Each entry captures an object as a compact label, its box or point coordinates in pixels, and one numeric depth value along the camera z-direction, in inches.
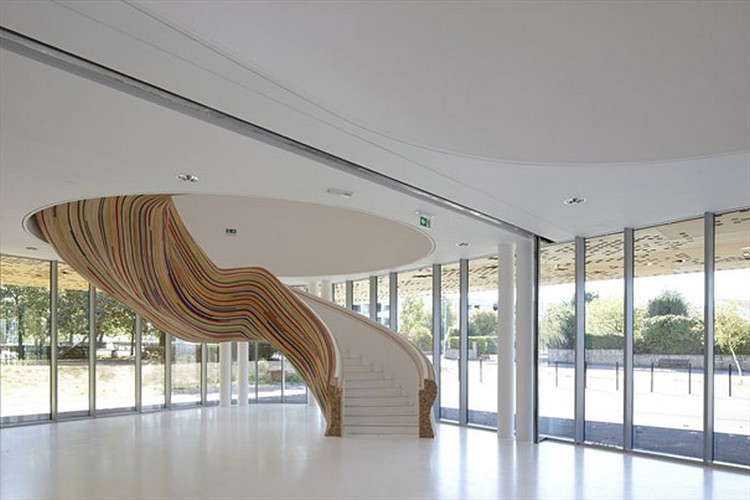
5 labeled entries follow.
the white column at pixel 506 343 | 463.8
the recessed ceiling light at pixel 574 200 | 331.6
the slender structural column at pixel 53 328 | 596.4
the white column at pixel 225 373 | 692.7
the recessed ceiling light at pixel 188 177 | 285.3
